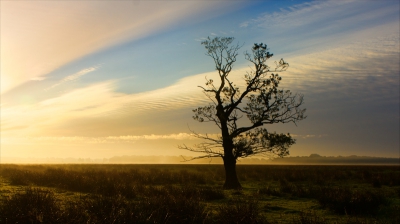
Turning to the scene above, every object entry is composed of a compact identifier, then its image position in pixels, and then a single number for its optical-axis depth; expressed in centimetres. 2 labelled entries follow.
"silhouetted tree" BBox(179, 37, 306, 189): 2377
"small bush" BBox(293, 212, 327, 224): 975
